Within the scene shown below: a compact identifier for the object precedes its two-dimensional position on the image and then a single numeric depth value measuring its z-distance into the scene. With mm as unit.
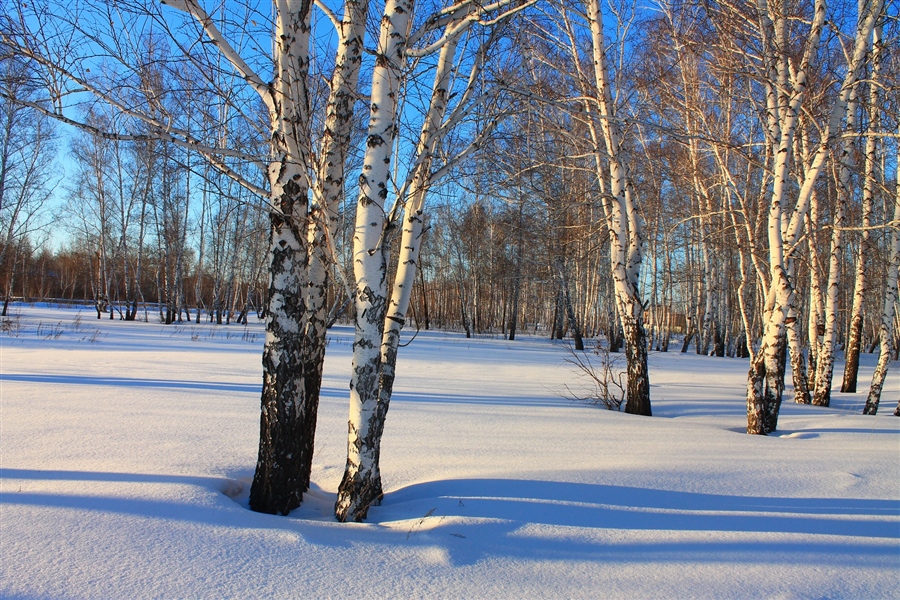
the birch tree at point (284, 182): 3084
